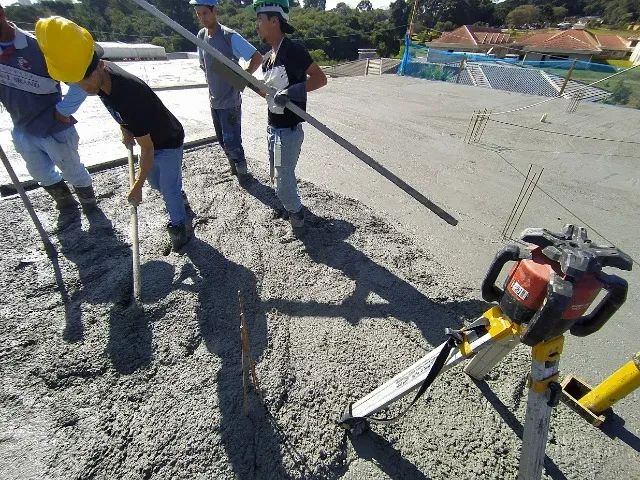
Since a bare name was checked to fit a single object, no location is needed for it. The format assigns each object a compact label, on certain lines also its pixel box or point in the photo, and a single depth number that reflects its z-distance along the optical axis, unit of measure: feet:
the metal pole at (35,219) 9.27
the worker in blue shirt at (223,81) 11.32
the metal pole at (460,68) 40.41
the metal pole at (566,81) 34.14
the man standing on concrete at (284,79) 8.46
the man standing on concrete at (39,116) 8.90
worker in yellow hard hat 6.42
